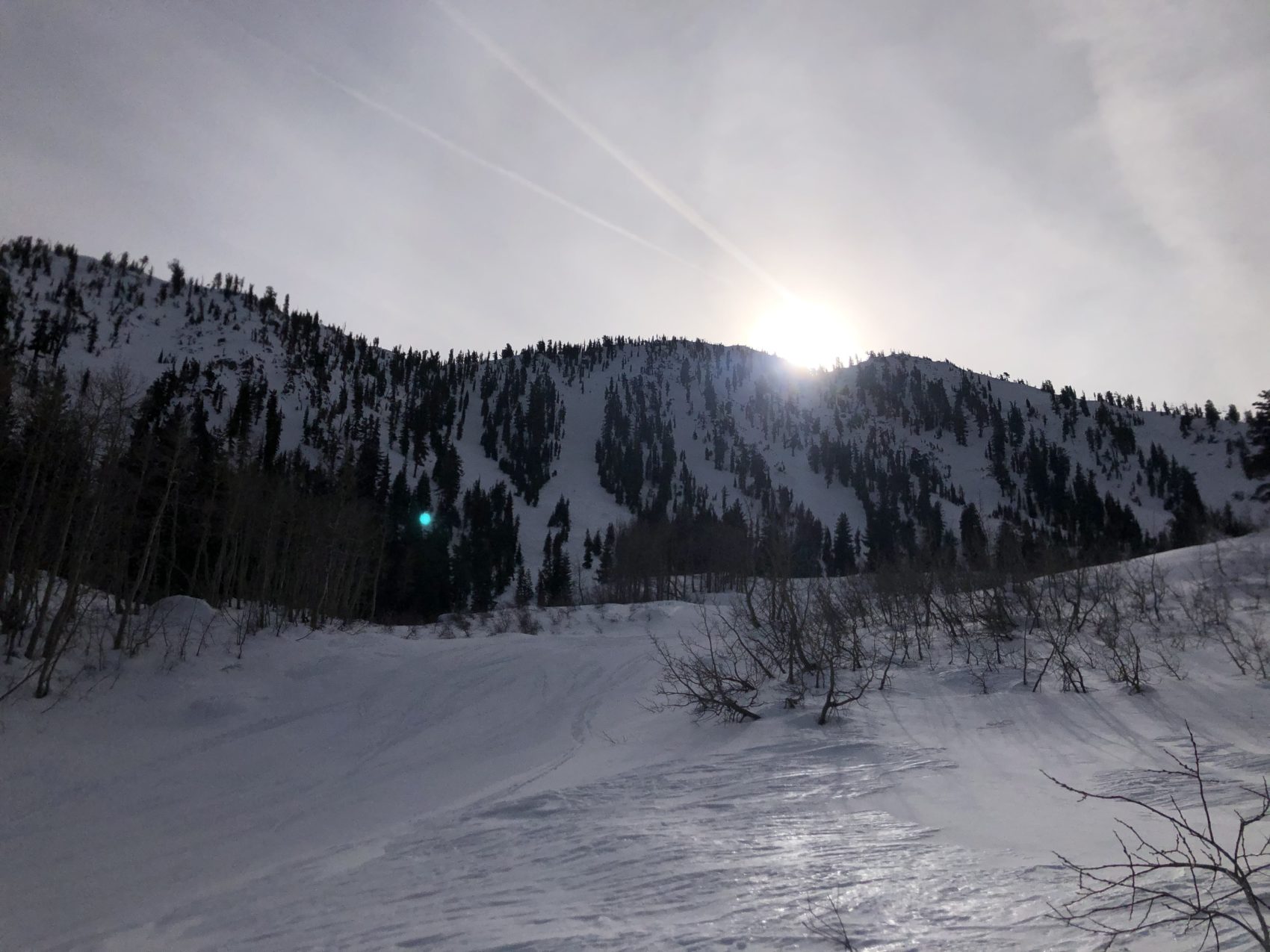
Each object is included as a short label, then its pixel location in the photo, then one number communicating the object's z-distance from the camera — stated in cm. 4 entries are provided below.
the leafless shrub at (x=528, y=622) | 3912
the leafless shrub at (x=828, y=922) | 382
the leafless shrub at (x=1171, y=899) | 321
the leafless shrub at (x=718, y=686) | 1178
